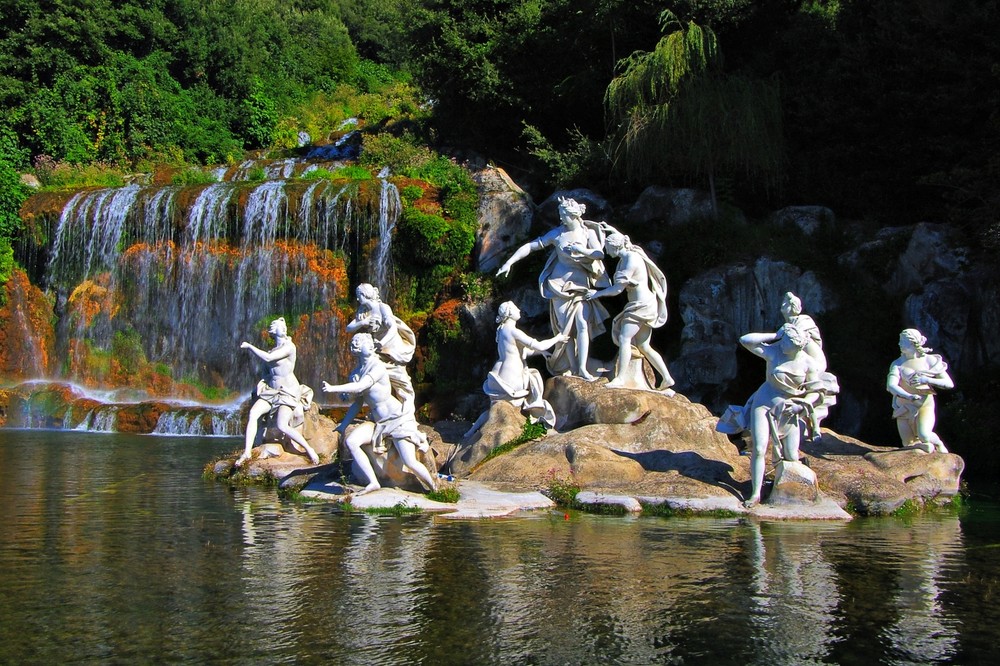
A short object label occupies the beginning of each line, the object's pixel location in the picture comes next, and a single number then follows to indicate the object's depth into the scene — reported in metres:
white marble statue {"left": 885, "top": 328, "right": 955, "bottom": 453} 14.14
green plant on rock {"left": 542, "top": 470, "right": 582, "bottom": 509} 12.81
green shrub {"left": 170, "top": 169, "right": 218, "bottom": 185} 30.58
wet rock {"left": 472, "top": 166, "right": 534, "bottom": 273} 25.89
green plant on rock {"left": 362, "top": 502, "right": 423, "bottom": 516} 11.91
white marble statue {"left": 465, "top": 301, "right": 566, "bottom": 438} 15.35
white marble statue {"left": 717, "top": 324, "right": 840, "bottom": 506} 12.45
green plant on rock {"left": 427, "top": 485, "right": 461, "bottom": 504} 12.30
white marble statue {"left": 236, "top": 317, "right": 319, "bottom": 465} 15.41
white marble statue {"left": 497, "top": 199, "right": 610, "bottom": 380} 16.55
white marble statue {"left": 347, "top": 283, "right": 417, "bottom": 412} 14.16
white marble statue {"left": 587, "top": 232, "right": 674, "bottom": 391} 15.93
